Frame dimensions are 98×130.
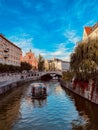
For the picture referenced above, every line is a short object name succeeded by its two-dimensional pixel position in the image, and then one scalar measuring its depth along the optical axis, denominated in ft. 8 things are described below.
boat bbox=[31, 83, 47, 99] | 55.94
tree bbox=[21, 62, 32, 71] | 165.18
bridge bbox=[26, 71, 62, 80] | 163.78
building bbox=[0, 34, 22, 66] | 125.84
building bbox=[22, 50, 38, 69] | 235.74
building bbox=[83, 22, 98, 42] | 92.15
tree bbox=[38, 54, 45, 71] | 194.74
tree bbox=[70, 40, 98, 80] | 48.31
